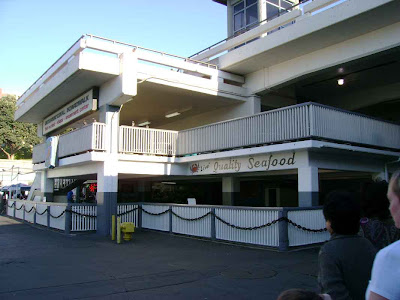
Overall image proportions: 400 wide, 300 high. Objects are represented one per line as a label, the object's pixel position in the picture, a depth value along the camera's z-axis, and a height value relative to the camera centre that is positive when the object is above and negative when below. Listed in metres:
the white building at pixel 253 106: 13.42 +4.37
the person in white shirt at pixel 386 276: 1.76 -0.39
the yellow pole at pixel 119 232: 13.26 -1.44
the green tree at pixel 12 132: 51.94 +7.96
